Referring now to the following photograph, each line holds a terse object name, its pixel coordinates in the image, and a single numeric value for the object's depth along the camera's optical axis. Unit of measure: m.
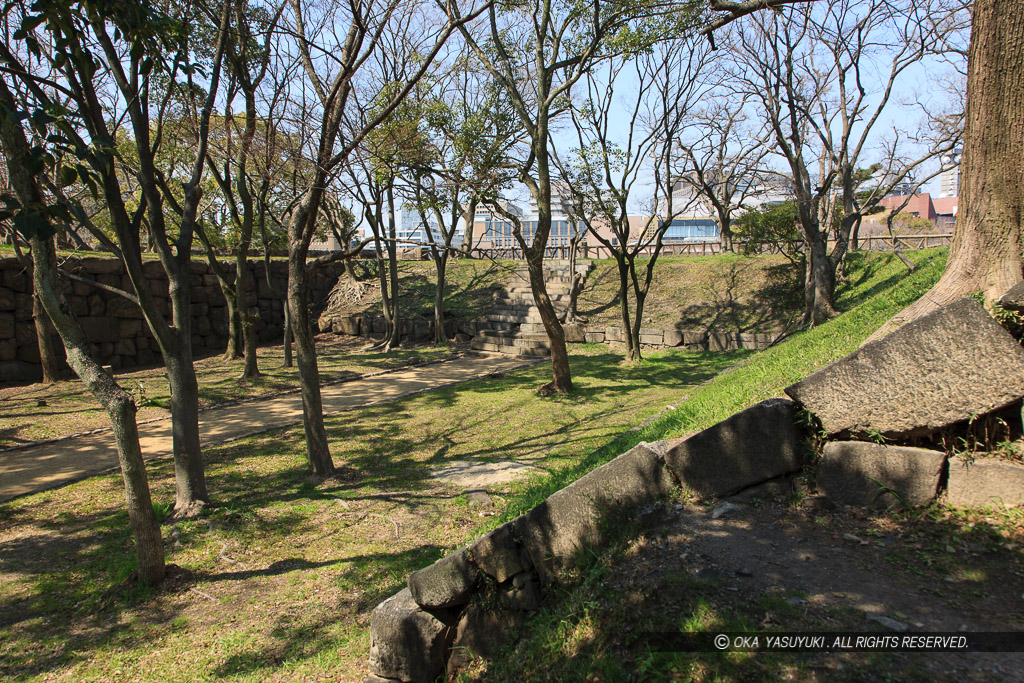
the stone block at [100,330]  12.51
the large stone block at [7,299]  11.20
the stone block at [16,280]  11.23
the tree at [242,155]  7.78
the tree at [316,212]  5.91
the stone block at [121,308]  13.04
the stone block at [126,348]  13.16
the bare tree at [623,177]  12.74
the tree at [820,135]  11.59
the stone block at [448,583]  3.06
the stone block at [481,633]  2.96
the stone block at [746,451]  3.05
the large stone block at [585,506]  2.97
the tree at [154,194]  4.30
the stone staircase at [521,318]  16.12
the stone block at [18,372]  11.02
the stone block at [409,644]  3.07
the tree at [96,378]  3.74
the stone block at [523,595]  2.96
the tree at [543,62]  9.23
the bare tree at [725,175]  16.20
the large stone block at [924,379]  2.76
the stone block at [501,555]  3.01
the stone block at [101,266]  12.36
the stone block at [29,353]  11.40
